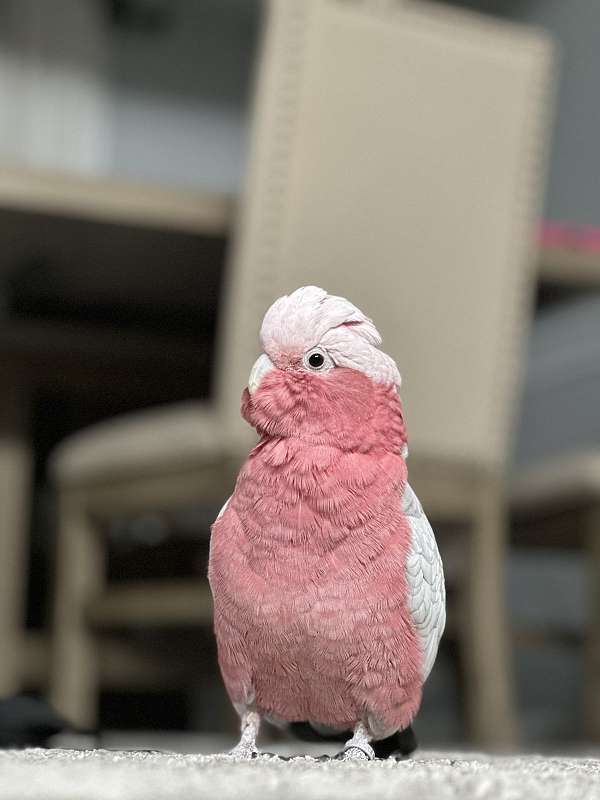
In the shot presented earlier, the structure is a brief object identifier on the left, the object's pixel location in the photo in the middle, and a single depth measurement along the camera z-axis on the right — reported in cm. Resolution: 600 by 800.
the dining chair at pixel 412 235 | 128
